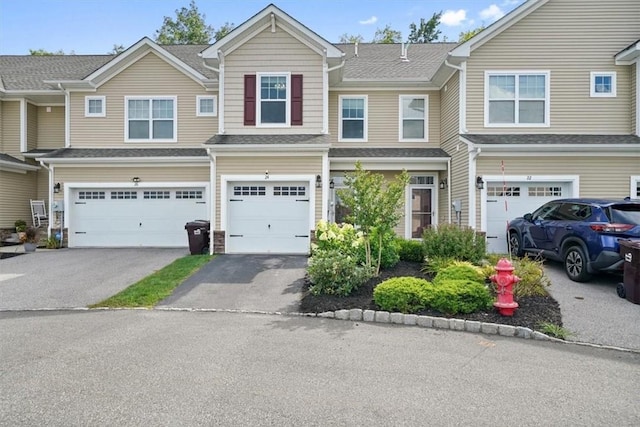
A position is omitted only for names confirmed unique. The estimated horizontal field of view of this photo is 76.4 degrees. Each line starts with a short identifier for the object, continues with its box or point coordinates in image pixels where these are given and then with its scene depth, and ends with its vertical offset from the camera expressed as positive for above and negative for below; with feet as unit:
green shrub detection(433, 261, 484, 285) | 24.47 -3.81
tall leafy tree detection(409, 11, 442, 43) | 127.54 +57.96
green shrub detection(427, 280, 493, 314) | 21.62 -4.65
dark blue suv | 25.95 -1.31
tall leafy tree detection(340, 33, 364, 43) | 121.04 +52.55
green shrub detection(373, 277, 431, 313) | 22.09 -4.69
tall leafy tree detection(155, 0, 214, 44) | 114.83 +52.12
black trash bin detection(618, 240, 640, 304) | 23.59 -3.36
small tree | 28.35 +0.58
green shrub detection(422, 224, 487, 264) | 30.40 -2.47
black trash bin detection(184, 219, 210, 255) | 41.88 -2.76
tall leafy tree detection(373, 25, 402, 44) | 120.78 +52.69
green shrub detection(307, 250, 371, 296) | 24.87 -3.99
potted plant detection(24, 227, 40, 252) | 48.75 -3.13
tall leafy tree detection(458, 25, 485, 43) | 93.38 +43.18
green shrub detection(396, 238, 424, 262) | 33.81 -3.32
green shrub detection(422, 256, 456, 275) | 28.53 -3.72
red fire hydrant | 21.26 -4.00
